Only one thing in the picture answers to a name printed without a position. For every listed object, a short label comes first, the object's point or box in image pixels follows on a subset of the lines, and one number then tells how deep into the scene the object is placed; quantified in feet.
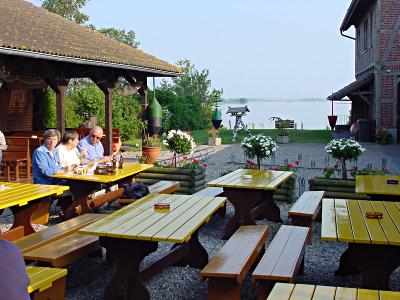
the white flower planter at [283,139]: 73.51
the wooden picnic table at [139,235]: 14.55
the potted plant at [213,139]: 70.03
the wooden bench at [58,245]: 15.29
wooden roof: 30.78
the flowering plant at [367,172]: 28.50
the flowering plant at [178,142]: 33.45
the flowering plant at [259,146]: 29.50
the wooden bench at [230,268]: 14.14
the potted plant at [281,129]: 73.61
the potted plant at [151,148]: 45.41
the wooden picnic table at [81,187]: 23.45
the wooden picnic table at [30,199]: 19.56
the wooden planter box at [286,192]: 29.27
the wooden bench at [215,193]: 25.88
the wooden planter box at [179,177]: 31.42
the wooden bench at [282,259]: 14.07
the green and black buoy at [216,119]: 85.76
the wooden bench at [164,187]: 27.05
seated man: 28.63
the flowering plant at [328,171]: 28.81
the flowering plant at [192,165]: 32.60
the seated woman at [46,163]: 23.81
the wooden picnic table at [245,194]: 23.13
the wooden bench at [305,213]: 21.29
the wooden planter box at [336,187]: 26.48
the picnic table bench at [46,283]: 12.77
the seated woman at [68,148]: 25.77
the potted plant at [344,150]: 28.14
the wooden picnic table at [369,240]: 13.83
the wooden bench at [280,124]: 79.64
